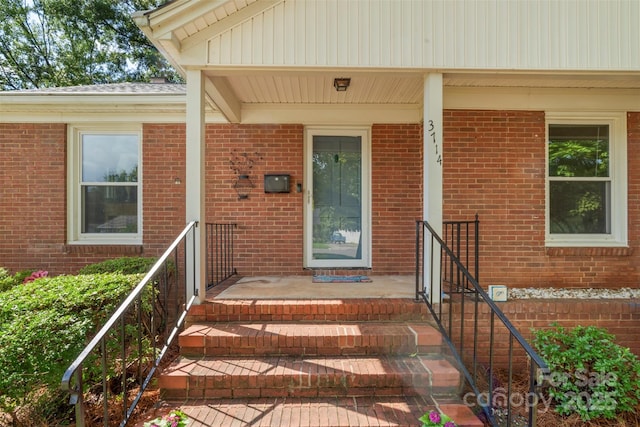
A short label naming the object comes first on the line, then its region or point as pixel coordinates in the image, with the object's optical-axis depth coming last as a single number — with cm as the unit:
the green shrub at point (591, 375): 271
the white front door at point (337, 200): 470
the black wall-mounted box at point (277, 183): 453
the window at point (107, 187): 475
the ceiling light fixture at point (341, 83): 354
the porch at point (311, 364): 231
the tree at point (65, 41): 1225
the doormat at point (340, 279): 411
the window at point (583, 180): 436
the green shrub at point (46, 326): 221
